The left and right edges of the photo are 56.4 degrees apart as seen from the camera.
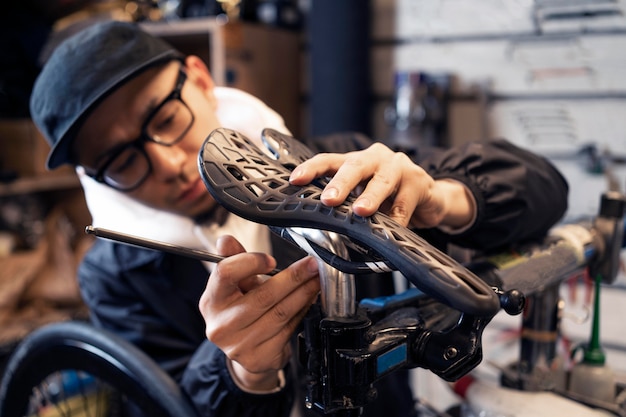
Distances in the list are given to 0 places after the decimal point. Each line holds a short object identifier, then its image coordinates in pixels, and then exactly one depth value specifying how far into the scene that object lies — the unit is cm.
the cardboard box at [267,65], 154
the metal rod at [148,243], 45
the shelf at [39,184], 165
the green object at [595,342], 70
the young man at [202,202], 52
